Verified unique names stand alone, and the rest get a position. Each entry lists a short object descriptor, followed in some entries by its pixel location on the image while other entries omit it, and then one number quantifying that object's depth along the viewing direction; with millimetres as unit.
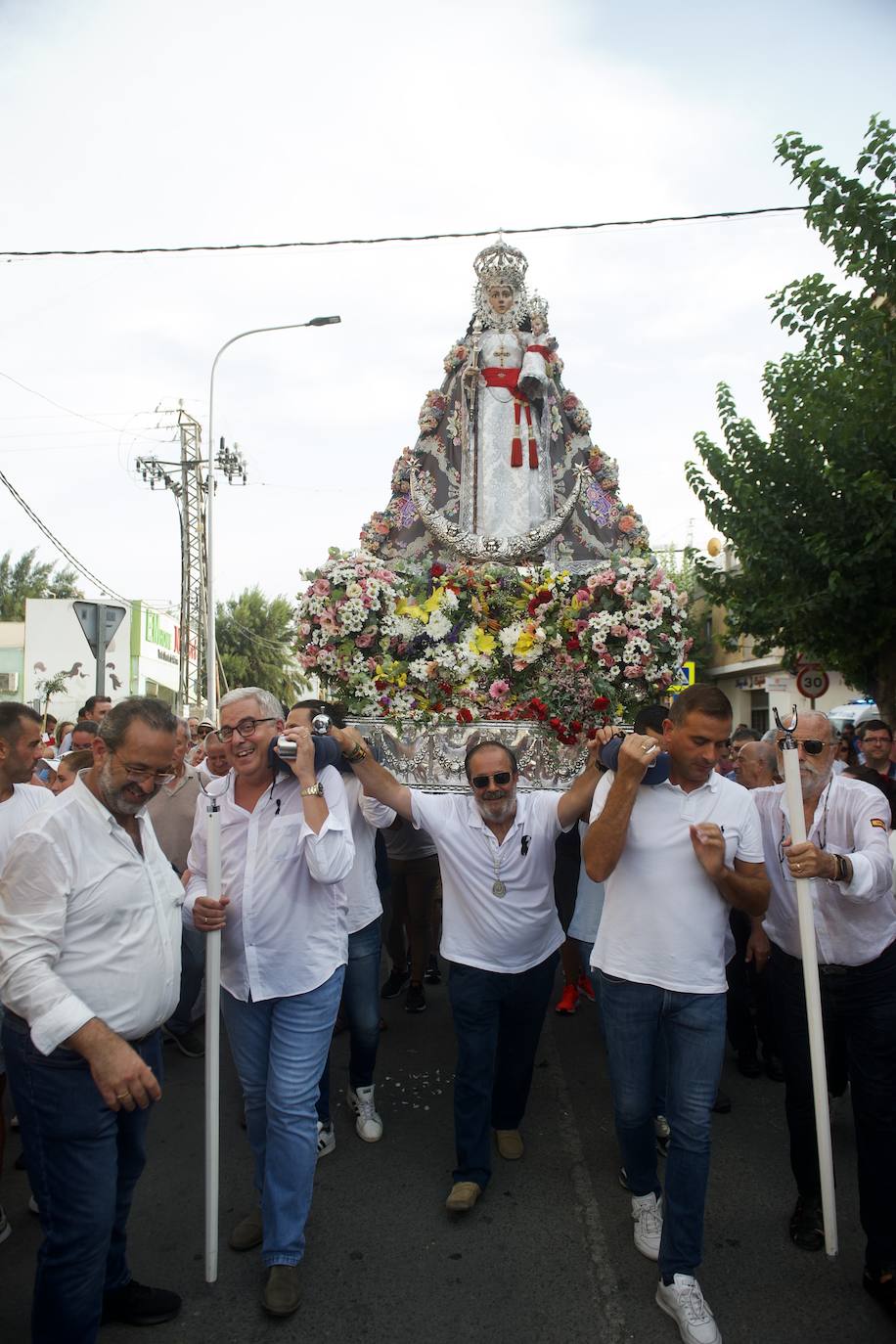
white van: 20334
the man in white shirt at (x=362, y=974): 4668
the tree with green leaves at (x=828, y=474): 7809
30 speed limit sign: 13291
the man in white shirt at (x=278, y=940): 3355
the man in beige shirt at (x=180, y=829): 5812
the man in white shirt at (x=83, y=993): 2639
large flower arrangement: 5730
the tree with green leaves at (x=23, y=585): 50281
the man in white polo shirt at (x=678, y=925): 3191
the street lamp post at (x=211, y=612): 21969
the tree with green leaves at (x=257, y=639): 45562
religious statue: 7309
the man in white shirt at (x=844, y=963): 3318
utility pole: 28000
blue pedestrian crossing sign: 6086
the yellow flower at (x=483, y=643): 5982
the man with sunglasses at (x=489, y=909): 4020
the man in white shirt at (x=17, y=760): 4086
